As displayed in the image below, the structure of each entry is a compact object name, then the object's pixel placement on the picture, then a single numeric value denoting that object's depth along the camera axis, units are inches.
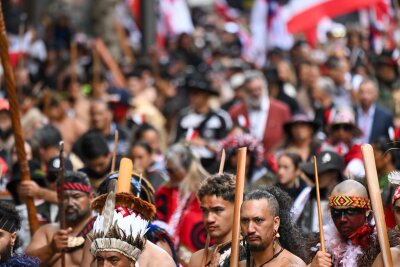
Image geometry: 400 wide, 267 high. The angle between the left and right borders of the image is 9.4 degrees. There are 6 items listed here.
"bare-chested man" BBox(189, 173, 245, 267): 726.9
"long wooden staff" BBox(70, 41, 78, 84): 1452.0
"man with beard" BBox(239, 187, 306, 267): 642.8
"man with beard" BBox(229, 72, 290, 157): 1237.4
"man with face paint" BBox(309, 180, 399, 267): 672.2
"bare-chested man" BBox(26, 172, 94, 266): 777.5
